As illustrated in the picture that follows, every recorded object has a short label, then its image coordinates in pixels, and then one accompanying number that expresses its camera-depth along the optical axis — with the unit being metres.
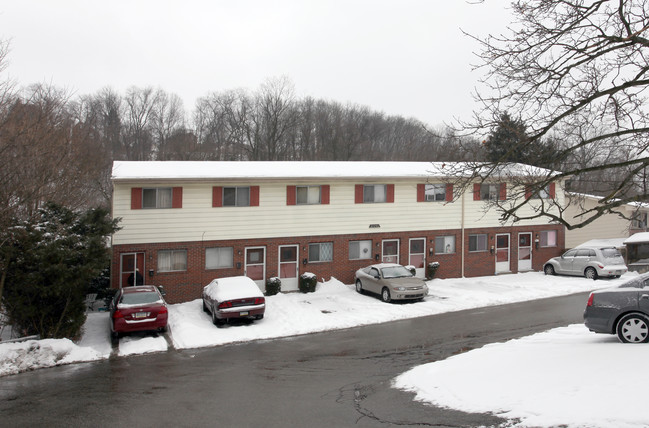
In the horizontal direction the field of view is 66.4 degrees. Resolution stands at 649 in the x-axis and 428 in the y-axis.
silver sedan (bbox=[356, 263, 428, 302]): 19.66
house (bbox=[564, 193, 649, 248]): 31.61
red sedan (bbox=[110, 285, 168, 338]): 14.43
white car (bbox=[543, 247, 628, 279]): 24.17
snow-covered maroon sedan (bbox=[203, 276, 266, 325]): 16.19
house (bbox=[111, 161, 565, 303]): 19.86
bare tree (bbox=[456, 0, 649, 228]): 8.23
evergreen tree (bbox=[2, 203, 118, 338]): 13.24
